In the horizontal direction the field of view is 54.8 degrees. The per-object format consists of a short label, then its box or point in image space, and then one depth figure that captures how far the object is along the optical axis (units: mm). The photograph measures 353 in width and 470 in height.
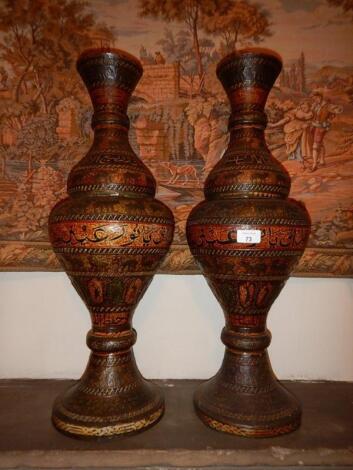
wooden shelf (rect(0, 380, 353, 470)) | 917
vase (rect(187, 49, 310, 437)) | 1011
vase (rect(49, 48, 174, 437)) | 975
